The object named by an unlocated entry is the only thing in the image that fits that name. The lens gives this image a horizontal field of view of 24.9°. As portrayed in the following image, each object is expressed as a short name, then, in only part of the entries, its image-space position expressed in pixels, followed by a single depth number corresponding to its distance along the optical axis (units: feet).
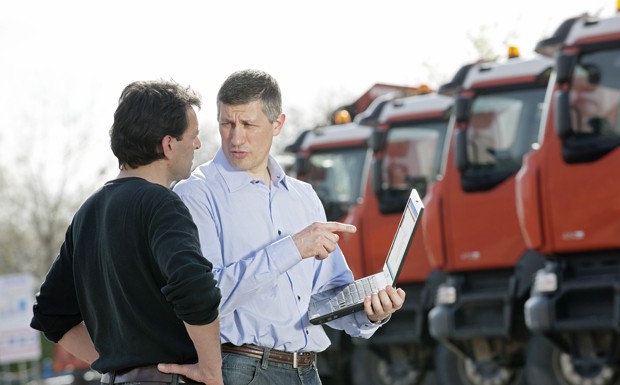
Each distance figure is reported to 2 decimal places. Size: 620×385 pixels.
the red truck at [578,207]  43.45
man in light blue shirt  15.05
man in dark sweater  13.39
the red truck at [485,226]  49.60
